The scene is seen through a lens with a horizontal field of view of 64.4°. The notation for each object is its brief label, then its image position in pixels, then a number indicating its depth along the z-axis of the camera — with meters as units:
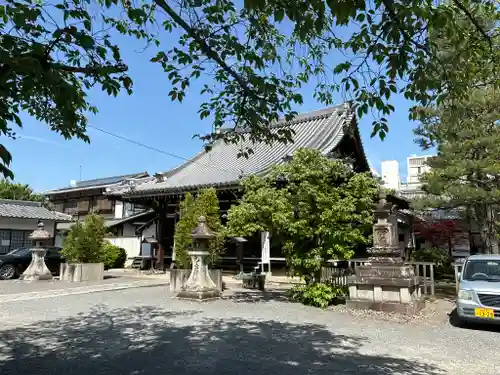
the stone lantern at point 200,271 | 11.34
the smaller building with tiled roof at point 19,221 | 22.20
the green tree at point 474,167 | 11.37
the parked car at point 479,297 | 7.95
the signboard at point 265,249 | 16.84
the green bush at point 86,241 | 16.88
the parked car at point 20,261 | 17.39
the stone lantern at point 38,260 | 16.38
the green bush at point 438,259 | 19.56
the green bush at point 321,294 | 10.37
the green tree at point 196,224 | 13.71
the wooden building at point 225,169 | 18.42
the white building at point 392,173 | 38.94
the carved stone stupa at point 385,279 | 9.49
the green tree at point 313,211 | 10.26
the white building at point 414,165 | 50.42
